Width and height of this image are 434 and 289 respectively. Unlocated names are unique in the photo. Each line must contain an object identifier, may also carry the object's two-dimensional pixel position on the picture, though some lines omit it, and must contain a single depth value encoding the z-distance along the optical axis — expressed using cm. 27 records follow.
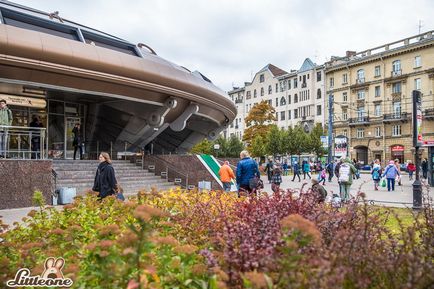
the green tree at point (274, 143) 6038
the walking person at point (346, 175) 1507
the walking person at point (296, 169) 3178
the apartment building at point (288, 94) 7644
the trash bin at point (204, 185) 2089
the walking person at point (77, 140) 2278
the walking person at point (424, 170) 3278
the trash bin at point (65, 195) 1498
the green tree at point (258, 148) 5822
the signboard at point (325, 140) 3363
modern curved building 1694
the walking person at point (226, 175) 1708
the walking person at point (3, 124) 1537
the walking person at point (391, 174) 2245
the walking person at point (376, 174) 2327
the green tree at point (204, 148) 6552
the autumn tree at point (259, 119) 6594
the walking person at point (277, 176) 1750
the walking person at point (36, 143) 1765
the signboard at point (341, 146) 2593
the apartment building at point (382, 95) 5938
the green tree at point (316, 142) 6222
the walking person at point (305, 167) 3453
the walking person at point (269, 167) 2907
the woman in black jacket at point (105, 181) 960
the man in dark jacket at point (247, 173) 1184
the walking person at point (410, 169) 3297
